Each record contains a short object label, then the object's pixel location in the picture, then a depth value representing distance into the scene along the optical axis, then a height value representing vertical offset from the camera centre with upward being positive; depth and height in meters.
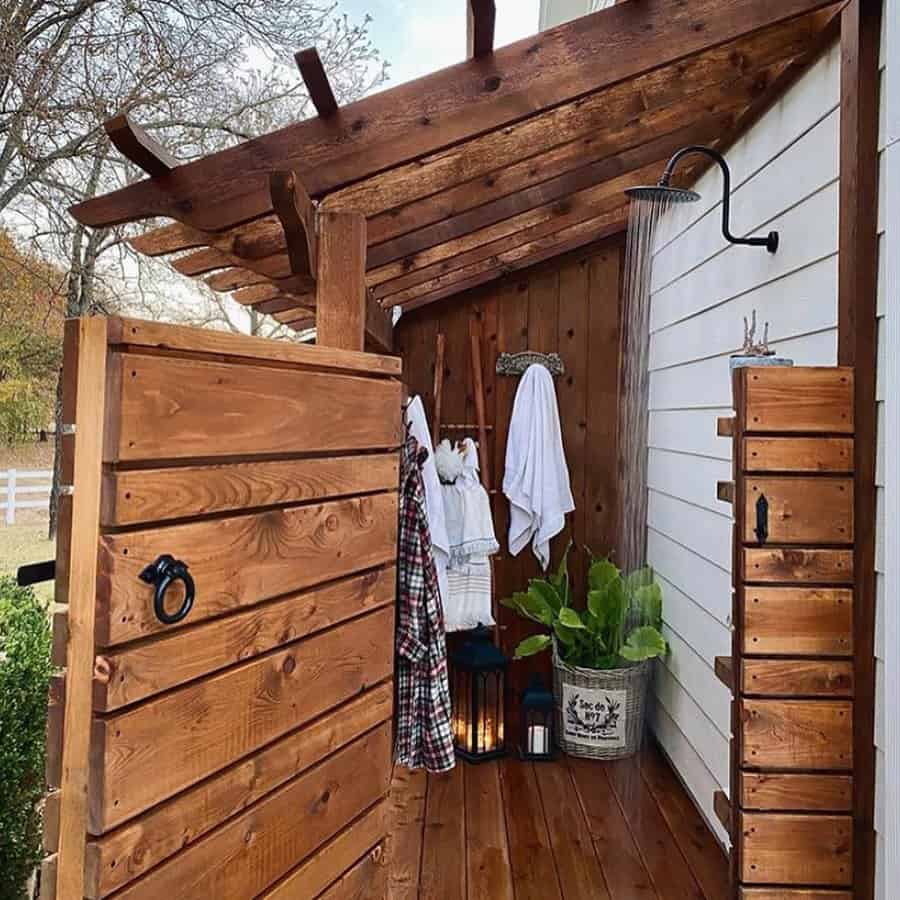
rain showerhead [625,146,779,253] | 2.25 +0.74
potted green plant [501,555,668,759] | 3.60 -0.86
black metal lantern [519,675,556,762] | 3.60 -1.15
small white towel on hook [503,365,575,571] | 4.03 -0.05
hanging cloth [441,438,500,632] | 3.81 -0.42
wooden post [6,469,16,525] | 2.85 -0.18
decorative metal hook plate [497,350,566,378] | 4.18 +0.49
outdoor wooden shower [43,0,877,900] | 1.08 -0.01
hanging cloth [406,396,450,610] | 3.28 -0.17
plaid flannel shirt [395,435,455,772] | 2.20 -0.51
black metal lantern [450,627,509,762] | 3.60 -1.07
